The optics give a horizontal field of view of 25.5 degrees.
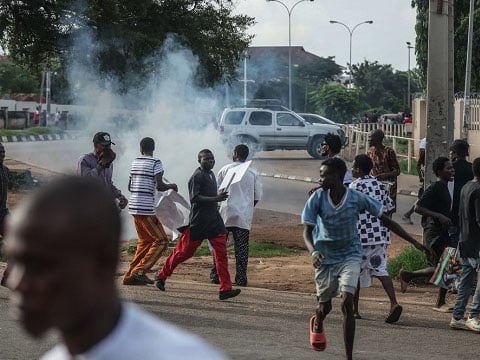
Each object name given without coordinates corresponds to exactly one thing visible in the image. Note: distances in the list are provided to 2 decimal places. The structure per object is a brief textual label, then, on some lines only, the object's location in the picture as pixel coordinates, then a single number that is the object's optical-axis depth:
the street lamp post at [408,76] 91.80
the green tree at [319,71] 99.44
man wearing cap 9.96
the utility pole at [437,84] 11.55
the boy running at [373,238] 8.90
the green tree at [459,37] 36.81
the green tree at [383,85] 93.12
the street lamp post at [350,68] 90.06
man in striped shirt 10.55
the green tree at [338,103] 62.34
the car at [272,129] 33.19
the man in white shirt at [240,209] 11.14
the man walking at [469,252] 8.35
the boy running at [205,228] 9.92
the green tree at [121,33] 24.33
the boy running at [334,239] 7.15
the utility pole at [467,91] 27.78
